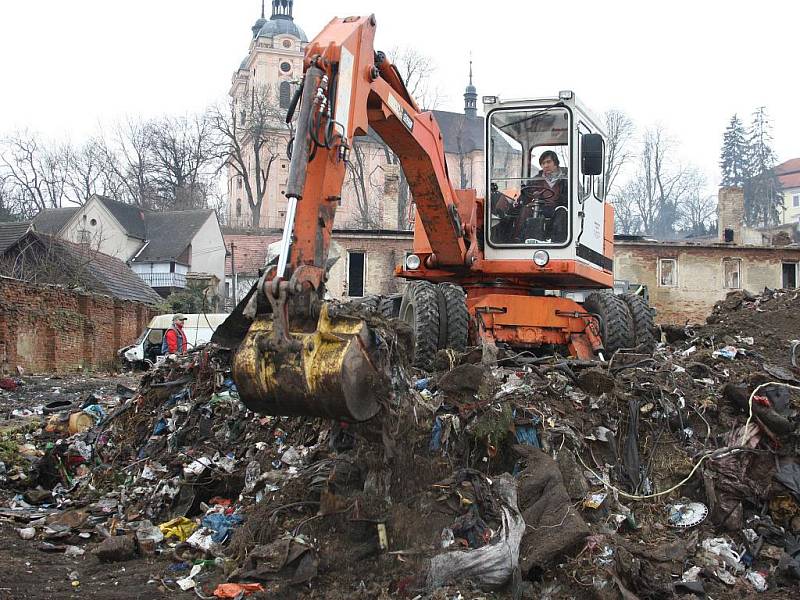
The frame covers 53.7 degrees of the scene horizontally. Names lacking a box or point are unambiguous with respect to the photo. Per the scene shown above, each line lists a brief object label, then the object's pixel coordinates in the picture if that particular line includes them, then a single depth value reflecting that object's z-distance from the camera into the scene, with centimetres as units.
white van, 1998
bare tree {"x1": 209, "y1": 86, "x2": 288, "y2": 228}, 5266
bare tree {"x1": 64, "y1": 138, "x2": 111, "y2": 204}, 5281
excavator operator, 826
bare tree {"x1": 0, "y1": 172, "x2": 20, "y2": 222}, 4113
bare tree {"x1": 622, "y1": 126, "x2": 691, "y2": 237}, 5978
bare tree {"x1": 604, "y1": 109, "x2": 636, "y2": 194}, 5241
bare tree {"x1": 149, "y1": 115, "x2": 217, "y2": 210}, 5362
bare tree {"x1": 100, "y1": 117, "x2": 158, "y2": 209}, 5362
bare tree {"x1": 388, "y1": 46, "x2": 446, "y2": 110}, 4762
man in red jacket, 1694
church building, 5587
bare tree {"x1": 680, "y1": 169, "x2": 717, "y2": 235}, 6088
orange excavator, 421
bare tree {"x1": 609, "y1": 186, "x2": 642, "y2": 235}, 6025
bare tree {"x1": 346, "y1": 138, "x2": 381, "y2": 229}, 4672
